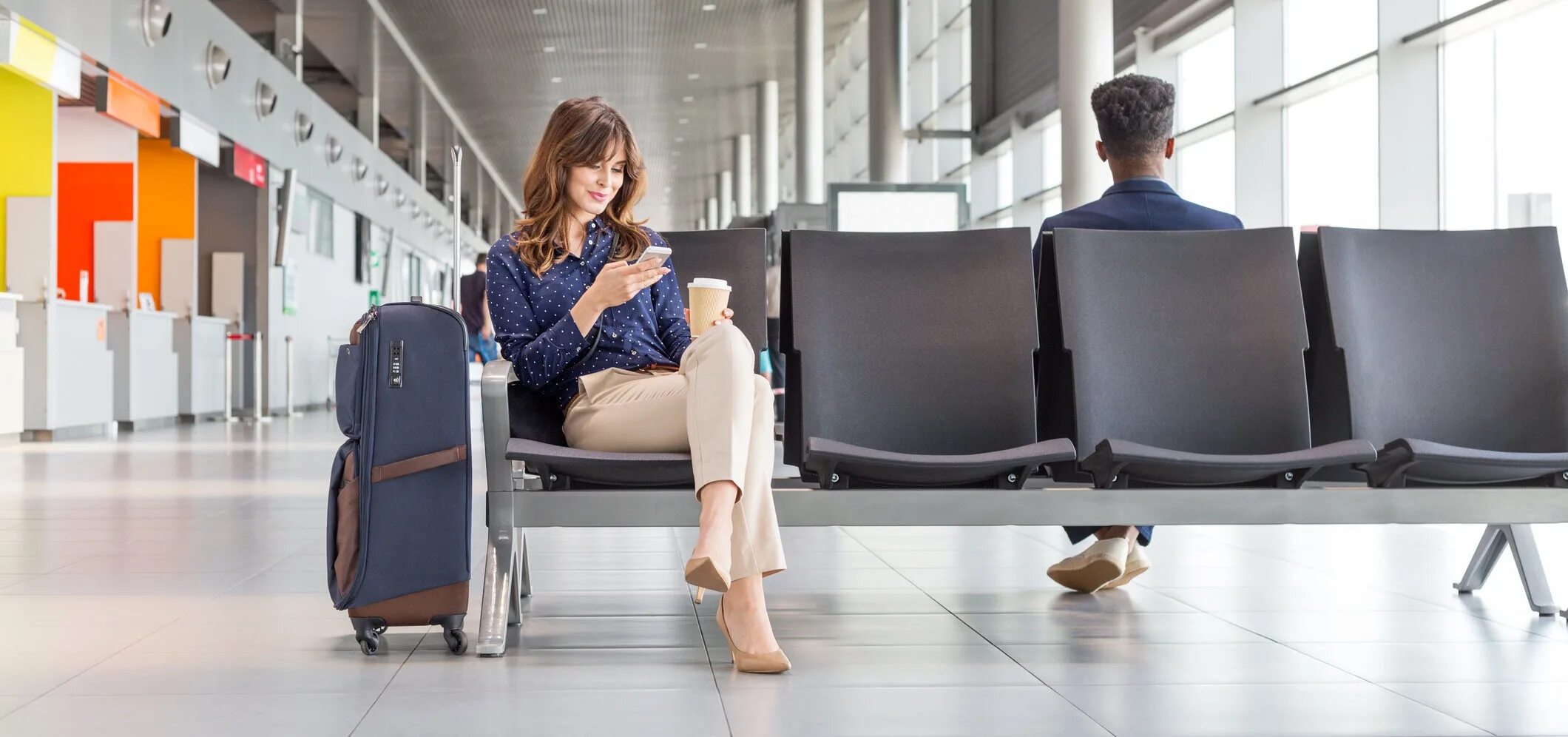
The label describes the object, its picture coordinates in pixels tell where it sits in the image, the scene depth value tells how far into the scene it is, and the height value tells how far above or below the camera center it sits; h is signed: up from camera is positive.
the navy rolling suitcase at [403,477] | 2.49 -0.19
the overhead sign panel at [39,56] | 8.46 +2.08
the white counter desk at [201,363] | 12.23 +0.12
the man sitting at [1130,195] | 3.23 +0.41
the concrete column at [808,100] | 18.12 +3.63
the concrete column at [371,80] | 18.31 +4.02
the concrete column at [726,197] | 33.34 +4.40
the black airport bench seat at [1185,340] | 2.91 +0.06
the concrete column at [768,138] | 24.17 +4.12
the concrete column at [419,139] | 22.29 +3.92
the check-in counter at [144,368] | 10.81 +0.06
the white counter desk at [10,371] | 8.98 +0.04
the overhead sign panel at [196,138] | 11.27 +2.00
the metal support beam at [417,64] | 18.47 +4.82
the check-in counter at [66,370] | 9.34 +0.05
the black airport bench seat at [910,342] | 2.94 +0.06
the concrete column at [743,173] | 29.81 +4.30
